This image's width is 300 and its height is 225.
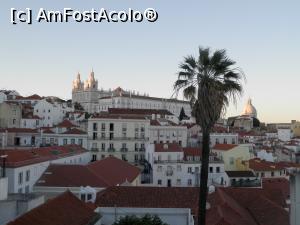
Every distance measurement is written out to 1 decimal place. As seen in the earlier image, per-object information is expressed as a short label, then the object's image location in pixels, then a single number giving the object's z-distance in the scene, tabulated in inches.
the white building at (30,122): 4037.2
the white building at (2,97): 4563.7
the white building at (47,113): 4411.9
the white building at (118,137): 3299.7
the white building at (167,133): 3692.7
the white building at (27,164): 1582.2
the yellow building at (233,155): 2952.8
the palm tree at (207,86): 715.4
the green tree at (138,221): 844.6
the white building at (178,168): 2566.4
